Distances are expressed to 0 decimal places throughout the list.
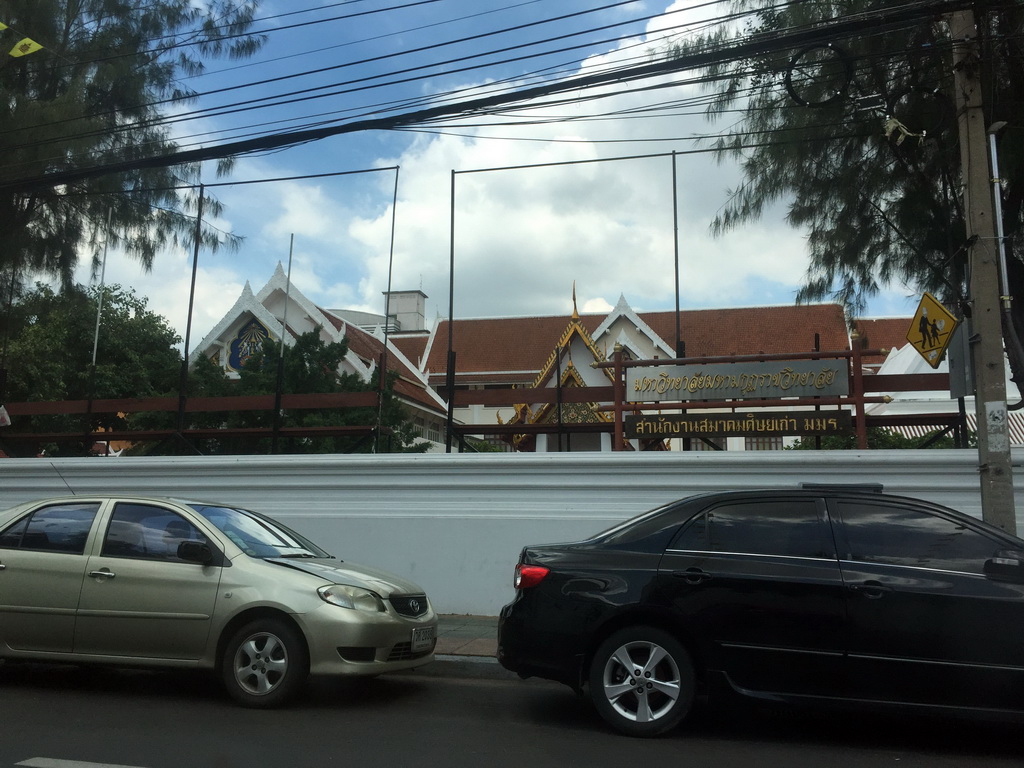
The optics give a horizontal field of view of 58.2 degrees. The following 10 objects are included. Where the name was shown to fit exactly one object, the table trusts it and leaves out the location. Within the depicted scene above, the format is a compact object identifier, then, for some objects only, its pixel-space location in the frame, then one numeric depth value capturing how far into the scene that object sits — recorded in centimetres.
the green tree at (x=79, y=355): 1622
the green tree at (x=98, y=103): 1429
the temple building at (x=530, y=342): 2161
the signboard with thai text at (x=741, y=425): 999
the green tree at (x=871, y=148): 1089
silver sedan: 625
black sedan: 524
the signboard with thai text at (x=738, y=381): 1008
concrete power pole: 735
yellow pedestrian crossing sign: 867
